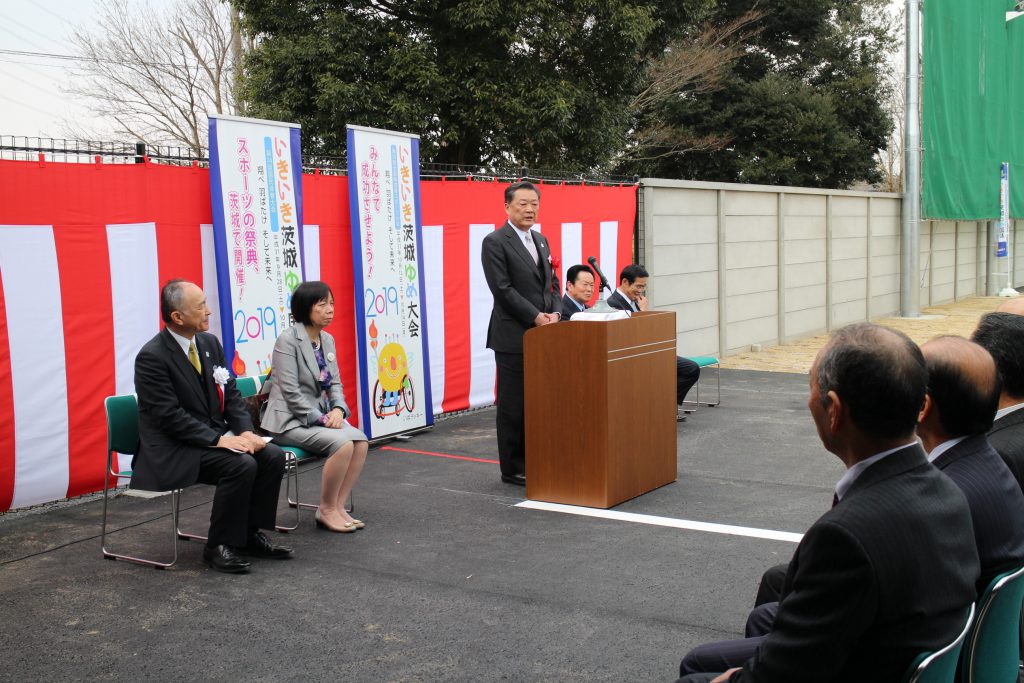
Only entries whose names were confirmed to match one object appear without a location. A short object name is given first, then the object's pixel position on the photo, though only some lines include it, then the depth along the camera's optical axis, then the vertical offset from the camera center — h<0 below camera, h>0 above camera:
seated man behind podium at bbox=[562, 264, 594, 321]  6.71 -0.36
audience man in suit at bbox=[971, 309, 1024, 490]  2.76 -0.41
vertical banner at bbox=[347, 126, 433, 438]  6.91 -0.29
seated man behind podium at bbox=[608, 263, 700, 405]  7.47 -0.44
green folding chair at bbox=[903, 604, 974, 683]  1.66 -0.78
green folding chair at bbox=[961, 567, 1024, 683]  2.01 -0.88
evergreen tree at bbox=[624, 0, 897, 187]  24.34 +3.25
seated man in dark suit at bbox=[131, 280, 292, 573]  4.29 -0.90
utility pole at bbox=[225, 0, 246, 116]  21.19 +4.52
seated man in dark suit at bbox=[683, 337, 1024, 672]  2.14 -0.54
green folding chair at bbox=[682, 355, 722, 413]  8.20 -1.55
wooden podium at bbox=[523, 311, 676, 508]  5.20 -0.96
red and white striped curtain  5.06 -0.21
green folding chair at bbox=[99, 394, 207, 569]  4.40 -0.85
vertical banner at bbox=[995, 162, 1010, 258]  21.64 +0.31
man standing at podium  5.80 -0.37
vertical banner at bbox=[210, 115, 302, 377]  5.88 +0.11
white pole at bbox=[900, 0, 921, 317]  17.62 +0.88
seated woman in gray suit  4.89 -0.86
